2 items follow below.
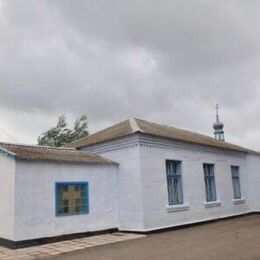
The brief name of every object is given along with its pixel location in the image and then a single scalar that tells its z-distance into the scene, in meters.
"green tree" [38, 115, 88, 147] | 34.78
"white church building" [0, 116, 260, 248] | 10.95
